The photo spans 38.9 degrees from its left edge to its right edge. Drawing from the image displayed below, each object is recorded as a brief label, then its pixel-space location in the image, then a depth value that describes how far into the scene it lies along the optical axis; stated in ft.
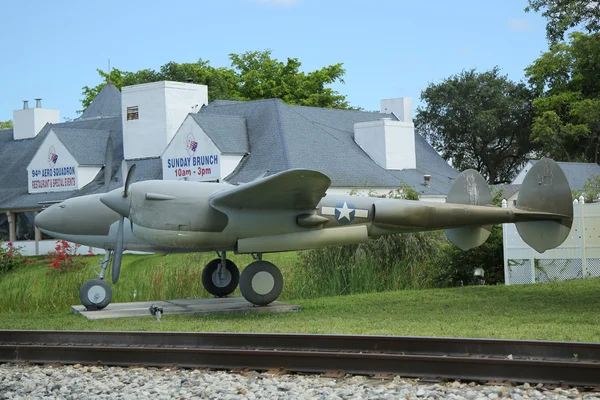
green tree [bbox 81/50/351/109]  213.05
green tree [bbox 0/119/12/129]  345.92
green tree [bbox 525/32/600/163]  200.24
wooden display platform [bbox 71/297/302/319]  51.01
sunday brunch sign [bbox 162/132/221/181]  127.44
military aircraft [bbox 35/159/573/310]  49.90
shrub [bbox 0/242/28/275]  103.81
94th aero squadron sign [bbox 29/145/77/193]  143.02
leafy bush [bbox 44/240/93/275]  80.29
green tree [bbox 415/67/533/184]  234.17
